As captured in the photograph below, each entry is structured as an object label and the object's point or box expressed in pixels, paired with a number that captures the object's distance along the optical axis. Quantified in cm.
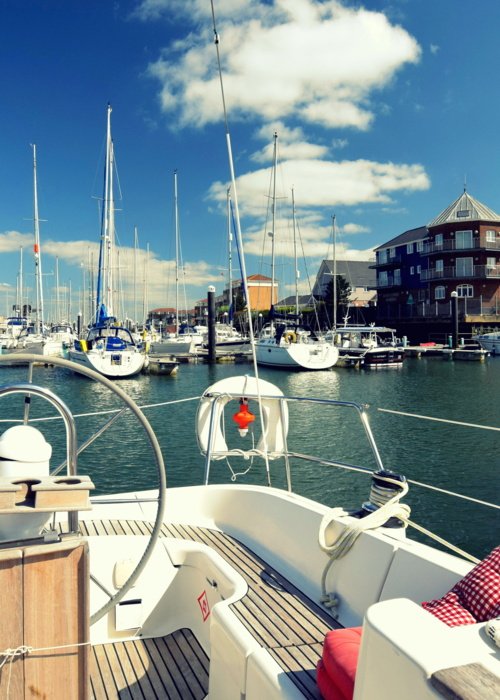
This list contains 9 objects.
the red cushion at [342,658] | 196
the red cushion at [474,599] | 212
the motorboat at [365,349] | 3575
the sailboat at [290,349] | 3316
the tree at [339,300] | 5675
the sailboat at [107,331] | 2911
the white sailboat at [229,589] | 168
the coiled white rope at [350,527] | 318
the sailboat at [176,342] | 4153
